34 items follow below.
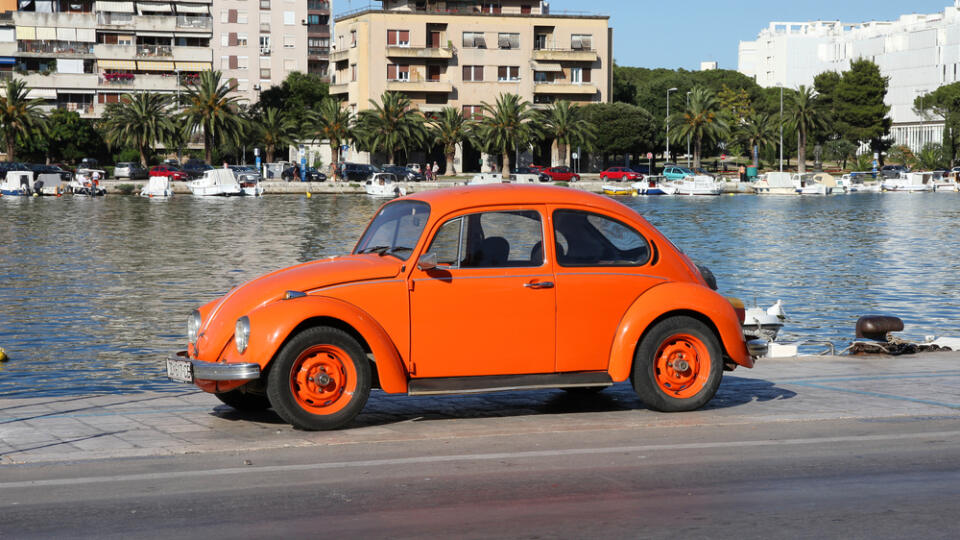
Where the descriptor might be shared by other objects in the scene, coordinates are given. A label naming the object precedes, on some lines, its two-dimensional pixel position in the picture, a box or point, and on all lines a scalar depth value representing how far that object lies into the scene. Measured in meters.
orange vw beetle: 8.76
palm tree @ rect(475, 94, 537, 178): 106.44
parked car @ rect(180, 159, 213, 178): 97.25
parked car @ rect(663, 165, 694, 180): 97.96
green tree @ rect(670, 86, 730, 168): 114.56
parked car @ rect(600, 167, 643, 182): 103.98
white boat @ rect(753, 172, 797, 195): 102.69
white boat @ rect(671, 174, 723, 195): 95.75
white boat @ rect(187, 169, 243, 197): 87.12
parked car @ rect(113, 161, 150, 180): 98.44
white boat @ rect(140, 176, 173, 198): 85.22
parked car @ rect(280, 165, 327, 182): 99.31
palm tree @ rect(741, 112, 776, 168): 127.31
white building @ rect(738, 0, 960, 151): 163.38
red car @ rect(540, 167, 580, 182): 100.69
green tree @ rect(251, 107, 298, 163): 110.44
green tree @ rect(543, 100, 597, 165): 109.19
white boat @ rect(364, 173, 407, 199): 88.12
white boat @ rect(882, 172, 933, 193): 111.06
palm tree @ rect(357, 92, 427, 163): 105.50
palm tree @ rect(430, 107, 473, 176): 108.88
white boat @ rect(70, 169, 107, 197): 87.31
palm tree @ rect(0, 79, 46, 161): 101.12
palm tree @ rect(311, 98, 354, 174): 106.62
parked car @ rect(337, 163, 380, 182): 98.38
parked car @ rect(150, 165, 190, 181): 94.44
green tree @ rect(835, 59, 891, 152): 138.00
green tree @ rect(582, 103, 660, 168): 115.00
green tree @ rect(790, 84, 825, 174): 120.81
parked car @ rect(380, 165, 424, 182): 96.12
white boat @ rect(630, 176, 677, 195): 95.81
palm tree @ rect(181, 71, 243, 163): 100.19
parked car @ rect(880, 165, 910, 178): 118.31
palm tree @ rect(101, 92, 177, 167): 102.25
